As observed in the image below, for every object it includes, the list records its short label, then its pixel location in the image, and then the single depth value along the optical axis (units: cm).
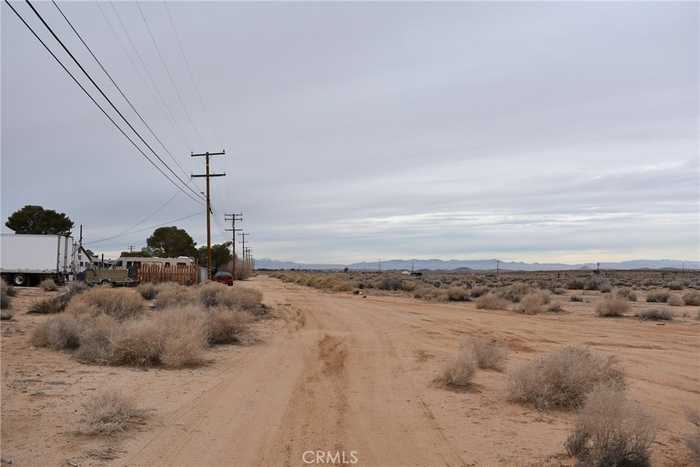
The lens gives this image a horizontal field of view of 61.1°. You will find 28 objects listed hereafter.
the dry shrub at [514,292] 3722
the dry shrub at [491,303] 3291
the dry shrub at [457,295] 4069
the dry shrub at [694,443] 655
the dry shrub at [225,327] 1667
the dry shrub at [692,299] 3423
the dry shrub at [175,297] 2399
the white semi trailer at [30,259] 4656
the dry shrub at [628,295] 3747
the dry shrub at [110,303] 1903
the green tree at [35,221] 7794
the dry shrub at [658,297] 3603
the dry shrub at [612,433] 633
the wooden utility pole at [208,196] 4172
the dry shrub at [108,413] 757
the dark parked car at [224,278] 5429
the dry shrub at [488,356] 1288
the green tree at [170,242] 11138
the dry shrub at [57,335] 1464
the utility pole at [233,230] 9426
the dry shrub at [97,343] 1284
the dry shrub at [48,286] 4038
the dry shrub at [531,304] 2984
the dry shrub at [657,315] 2528
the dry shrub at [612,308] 2767
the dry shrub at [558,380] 950
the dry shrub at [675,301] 3364
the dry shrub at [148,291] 3406
